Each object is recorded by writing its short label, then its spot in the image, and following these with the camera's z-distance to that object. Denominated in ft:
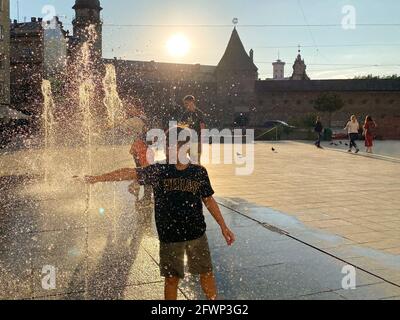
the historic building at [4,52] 149.40
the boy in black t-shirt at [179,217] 10.62
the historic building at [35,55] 178.83
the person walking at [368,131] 58.11
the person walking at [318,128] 69.98
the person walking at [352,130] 60.23
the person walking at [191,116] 25.58
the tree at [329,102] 151.12
